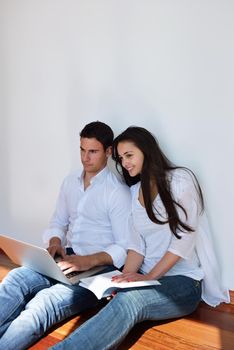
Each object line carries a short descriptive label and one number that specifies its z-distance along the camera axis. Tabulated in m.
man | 1.50
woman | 1.62
